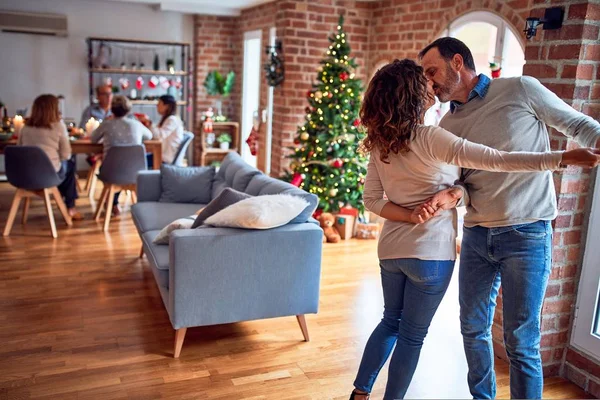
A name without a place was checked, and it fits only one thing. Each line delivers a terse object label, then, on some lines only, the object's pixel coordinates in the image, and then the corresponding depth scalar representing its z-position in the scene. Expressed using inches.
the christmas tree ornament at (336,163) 211.2
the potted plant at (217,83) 329.4
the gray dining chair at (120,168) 211.9
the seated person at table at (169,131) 231.2
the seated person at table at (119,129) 217.6
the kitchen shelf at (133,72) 318.0
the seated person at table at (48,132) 202.8
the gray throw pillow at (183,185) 184.5
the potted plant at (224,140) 327.6
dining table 217.6
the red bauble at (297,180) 210.4
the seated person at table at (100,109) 273.9
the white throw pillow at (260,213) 117.0
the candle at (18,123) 217.6
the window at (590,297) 110.0
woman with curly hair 75.2
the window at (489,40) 166.9
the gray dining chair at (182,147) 232.4
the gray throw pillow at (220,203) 127.6
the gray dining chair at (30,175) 194.2
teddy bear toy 212.4
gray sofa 115.4
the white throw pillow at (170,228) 132.3
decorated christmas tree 209.6
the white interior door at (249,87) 320.2
